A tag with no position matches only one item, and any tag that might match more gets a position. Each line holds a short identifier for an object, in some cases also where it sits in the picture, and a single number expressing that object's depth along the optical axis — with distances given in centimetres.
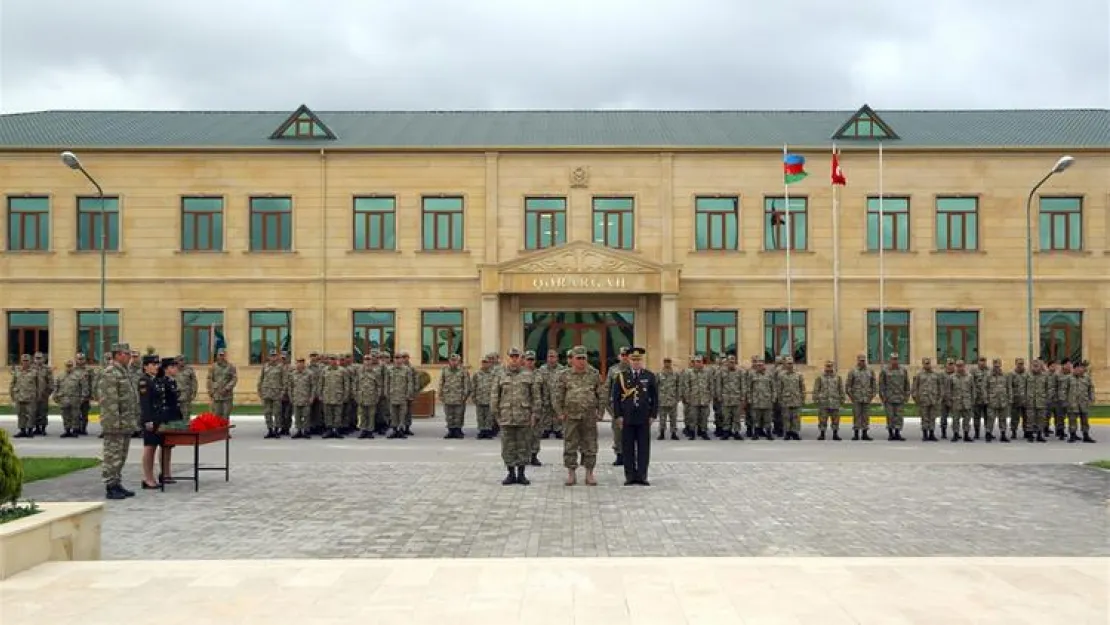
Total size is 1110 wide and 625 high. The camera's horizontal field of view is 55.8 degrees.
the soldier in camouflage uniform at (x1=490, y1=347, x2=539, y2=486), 1373
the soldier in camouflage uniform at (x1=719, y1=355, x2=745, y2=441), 2208
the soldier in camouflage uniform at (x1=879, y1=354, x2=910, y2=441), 2200
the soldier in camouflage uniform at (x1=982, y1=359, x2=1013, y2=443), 2188
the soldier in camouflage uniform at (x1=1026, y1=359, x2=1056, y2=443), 2192
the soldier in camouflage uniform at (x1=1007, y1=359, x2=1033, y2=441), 2203
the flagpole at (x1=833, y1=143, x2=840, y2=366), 3391
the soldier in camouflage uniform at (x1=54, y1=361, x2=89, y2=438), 2258
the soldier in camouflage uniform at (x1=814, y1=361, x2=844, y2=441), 2209
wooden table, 1305
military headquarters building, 3478
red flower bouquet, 1319
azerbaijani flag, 3209
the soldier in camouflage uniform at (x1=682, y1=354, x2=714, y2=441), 2205
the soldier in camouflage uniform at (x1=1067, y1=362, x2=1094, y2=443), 2180
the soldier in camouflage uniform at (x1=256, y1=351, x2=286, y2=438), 2233
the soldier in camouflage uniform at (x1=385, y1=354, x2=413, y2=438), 2262
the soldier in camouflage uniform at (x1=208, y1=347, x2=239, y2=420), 2203
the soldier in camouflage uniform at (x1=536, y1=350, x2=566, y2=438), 1782
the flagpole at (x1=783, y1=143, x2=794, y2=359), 3275
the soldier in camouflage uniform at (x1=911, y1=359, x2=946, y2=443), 2194
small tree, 820
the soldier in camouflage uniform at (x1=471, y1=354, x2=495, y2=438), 2215
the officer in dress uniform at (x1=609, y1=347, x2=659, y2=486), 1374
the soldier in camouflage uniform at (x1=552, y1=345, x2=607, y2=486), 1355
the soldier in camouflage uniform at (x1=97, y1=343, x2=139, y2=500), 1245
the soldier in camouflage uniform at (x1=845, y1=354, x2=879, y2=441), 2216
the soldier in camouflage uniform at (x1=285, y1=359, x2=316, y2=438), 2222
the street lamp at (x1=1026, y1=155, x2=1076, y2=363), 2756
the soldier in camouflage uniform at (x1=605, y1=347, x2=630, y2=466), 1447
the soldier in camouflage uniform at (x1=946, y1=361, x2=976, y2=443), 2180
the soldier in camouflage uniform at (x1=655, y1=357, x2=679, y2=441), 2192
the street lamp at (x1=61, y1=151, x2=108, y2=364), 2798
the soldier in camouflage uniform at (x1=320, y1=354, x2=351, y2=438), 2231
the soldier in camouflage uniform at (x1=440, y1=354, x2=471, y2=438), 2236
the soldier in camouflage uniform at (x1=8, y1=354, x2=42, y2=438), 2259
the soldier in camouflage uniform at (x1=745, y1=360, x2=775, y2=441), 2198
